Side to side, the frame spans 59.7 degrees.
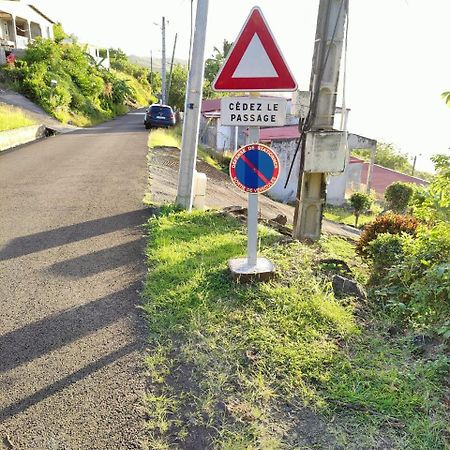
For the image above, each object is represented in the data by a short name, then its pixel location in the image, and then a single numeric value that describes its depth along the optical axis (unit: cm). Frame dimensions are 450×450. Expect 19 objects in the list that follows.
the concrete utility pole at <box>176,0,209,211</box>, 526
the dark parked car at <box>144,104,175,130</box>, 2194
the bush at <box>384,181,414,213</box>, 1764
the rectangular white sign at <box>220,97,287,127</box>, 321
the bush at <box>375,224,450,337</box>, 304
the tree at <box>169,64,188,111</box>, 4334
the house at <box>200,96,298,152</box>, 2633
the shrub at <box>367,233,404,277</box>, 405
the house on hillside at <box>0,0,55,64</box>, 3056
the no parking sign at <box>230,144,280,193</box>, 332
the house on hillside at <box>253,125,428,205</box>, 1948
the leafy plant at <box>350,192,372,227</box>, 1777
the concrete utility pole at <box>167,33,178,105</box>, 3866
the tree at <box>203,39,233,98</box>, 4081
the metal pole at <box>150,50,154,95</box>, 6512
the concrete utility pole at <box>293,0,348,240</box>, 506
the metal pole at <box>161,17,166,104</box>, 3238
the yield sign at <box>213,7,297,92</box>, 308
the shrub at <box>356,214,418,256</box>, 527
